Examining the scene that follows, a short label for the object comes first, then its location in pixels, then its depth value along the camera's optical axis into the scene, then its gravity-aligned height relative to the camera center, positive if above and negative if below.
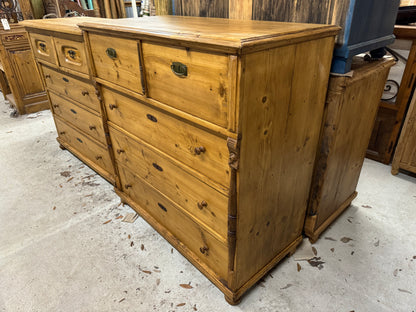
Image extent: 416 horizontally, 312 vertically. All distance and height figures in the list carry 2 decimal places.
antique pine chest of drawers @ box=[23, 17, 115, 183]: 2.03 -0.64
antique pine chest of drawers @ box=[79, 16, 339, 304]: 1.03 -0.50
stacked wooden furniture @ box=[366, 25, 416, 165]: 2.18 -0.90
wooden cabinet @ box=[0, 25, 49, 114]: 3.53 -0.82
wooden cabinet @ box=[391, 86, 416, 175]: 2.21 -1.09
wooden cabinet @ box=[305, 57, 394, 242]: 1.46 -0.73
